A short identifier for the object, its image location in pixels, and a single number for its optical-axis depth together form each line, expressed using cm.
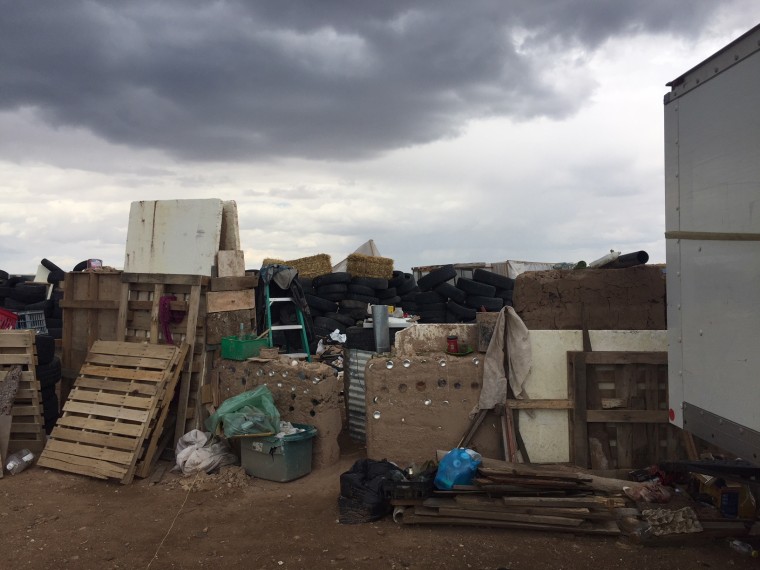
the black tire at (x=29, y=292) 1475
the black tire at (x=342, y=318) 1495
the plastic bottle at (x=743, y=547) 515
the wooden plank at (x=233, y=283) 891
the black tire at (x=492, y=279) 1614
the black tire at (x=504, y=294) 1639
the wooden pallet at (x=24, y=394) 851
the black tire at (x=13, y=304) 1473
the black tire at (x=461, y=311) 1548
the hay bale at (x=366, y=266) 1620
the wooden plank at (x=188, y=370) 860
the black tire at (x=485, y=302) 1562
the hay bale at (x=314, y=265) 1645
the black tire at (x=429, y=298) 1583
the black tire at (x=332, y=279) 1538
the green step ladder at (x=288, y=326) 996
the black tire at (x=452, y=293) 1563
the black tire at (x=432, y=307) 1566
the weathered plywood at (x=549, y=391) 700
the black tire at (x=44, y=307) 1423
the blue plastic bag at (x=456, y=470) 604
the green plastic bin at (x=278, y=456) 733
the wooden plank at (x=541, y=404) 694
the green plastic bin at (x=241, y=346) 866
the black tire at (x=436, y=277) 1584
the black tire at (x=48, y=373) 874
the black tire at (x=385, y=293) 1591
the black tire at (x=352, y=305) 1534
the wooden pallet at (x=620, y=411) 683
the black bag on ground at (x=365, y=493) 609
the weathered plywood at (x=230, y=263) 900
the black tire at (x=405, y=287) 1641
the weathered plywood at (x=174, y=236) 909
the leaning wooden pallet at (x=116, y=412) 770
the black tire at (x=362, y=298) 1551
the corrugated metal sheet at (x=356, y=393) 861
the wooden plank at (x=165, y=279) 889
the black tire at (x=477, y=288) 1566
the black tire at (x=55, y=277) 1462
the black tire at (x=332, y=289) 1535
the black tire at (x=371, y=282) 1569
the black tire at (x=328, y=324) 1466
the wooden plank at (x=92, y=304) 991
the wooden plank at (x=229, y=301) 880
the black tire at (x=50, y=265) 1520
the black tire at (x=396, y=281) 1641
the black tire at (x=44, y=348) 874
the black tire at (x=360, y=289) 1552
